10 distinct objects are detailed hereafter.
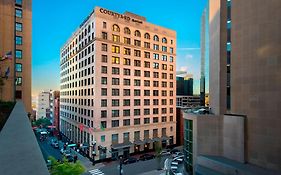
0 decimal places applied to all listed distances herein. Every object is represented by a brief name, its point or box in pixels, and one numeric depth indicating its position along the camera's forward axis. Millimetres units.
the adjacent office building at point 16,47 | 27412
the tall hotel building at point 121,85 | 40570
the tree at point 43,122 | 79902
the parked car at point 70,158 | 38747
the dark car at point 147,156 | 40097
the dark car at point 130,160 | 37580
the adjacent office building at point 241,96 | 14608
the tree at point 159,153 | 33650
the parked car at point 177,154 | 41442
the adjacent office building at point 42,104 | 126237
